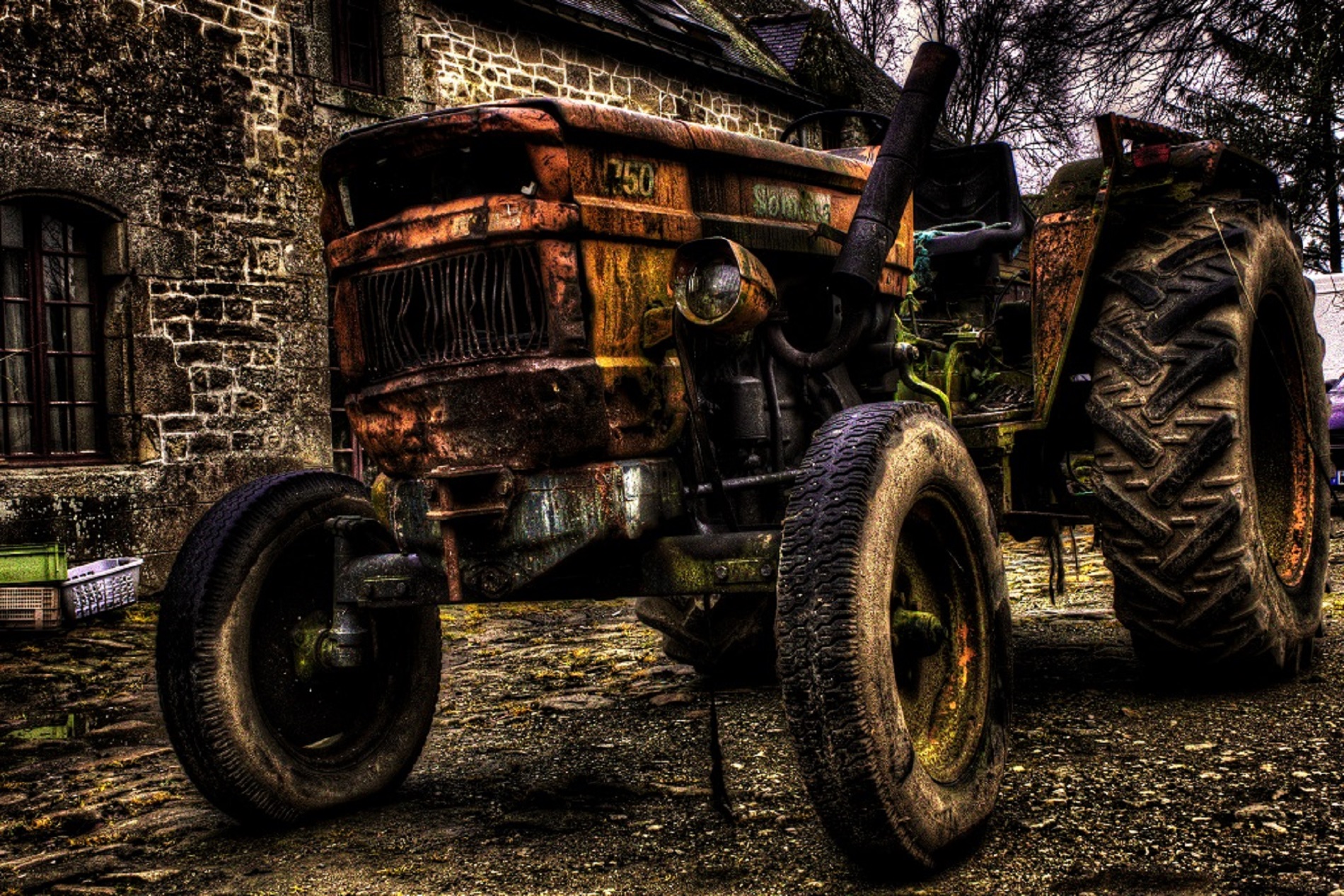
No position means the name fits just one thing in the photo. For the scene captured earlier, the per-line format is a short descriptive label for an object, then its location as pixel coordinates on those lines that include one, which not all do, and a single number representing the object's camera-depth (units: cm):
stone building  945
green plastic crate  820
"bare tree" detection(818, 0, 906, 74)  3291
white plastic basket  831
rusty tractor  313
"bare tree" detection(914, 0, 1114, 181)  2992
